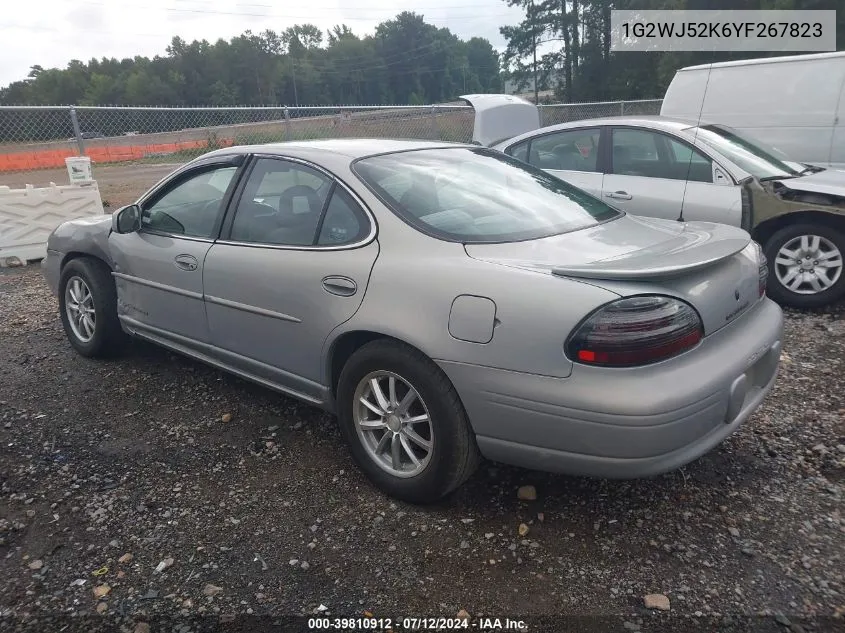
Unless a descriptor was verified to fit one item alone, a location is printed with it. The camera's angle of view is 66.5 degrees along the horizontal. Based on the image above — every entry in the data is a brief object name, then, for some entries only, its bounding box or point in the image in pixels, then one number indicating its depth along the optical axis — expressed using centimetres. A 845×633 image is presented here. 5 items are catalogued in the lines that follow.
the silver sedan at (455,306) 223
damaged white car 504
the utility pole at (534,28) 4549
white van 714
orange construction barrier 970
